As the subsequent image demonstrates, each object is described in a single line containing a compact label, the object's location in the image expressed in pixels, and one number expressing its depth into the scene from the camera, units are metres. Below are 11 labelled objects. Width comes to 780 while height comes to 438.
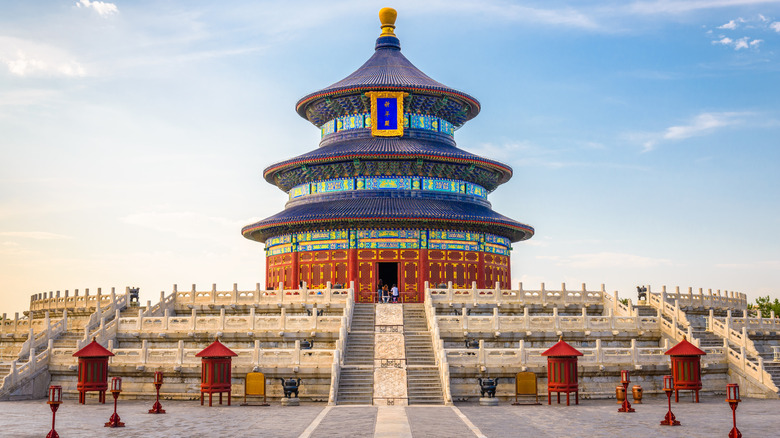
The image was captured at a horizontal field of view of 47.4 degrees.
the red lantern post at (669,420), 25.03
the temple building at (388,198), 55.56
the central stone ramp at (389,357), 32.47
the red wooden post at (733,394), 22.45
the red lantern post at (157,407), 29.12
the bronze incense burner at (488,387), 32.75
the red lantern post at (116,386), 27.83
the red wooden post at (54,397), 23.05
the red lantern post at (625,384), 29.20
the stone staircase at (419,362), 32.88
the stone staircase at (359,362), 32.66
